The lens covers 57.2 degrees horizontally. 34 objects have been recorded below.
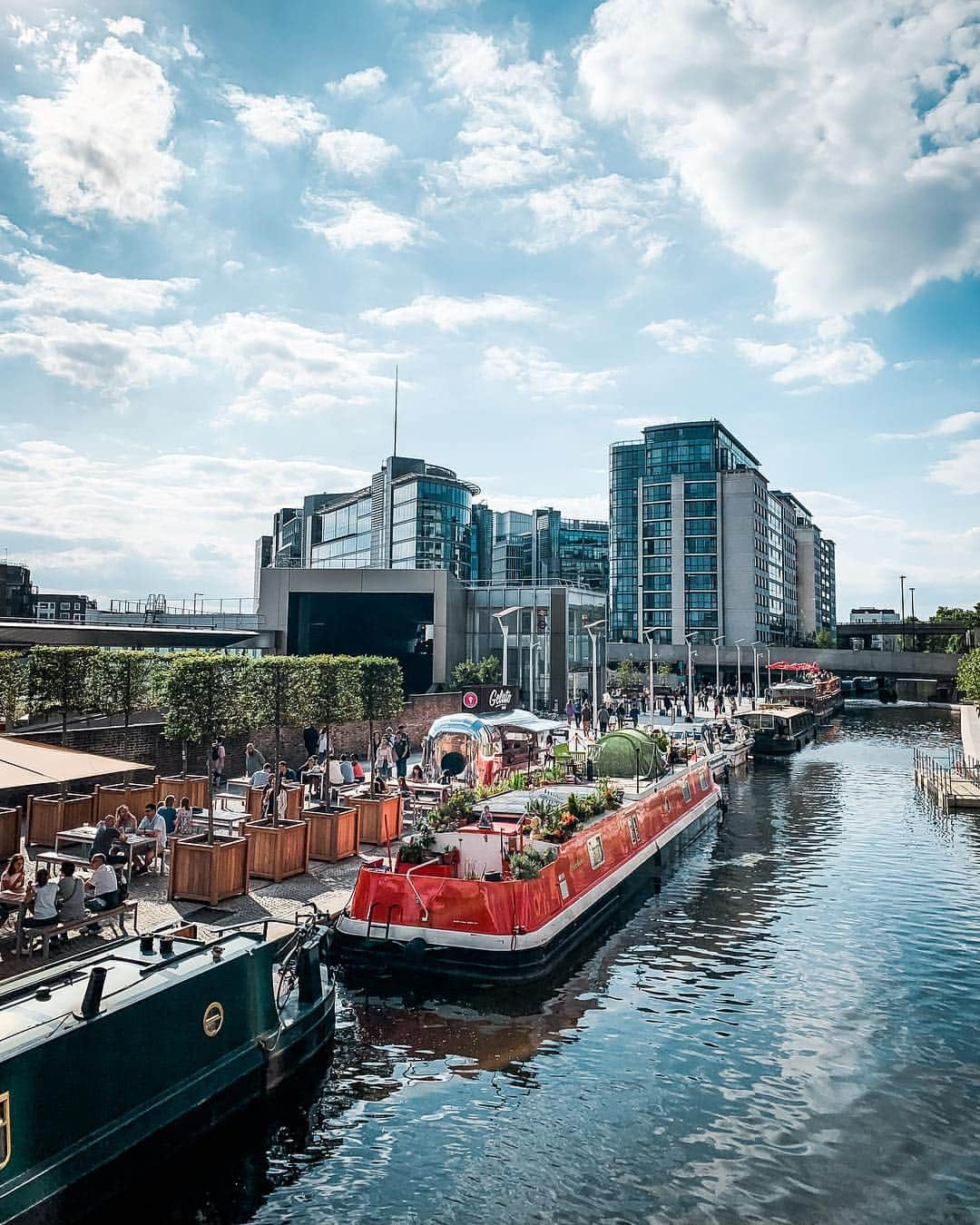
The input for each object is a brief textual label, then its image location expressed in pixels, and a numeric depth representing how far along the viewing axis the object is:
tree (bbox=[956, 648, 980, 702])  52.75
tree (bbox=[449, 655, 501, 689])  56.19
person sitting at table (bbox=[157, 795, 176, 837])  20.58
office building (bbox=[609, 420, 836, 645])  140.62
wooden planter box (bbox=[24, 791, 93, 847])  21.77
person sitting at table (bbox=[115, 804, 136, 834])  20.24
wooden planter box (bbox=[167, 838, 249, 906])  17.42
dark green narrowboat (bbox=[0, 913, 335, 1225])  8.53
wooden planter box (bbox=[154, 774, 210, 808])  24.28
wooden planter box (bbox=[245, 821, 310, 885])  19.38
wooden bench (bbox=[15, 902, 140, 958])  13.62
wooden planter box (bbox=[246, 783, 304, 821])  23.28
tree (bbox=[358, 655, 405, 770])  32.75
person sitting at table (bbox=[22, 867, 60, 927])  13.99
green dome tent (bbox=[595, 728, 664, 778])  29.56
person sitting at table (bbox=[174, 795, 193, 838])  20.12
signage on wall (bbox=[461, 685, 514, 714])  51.56
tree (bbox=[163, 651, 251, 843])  22.08
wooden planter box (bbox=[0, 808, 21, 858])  19.61
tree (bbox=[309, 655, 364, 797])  29.59
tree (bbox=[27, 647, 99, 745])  26.06
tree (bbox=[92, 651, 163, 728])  27.41
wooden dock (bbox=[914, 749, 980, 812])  34.38
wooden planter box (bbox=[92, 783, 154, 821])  22.66
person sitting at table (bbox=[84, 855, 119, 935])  15.10
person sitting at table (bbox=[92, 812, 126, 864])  17.89
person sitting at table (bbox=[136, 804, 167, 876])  19.98
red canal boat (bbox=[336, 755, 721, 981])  16.17
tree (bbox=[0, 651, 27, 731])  25.83
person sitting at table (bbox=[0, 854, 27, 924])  15.44
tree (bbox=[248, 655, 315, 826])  27.52
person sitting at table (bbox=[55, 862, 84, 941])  14.37
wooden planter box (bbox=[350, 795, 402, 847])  23.08
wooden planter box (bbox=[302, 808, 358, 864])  21.30
